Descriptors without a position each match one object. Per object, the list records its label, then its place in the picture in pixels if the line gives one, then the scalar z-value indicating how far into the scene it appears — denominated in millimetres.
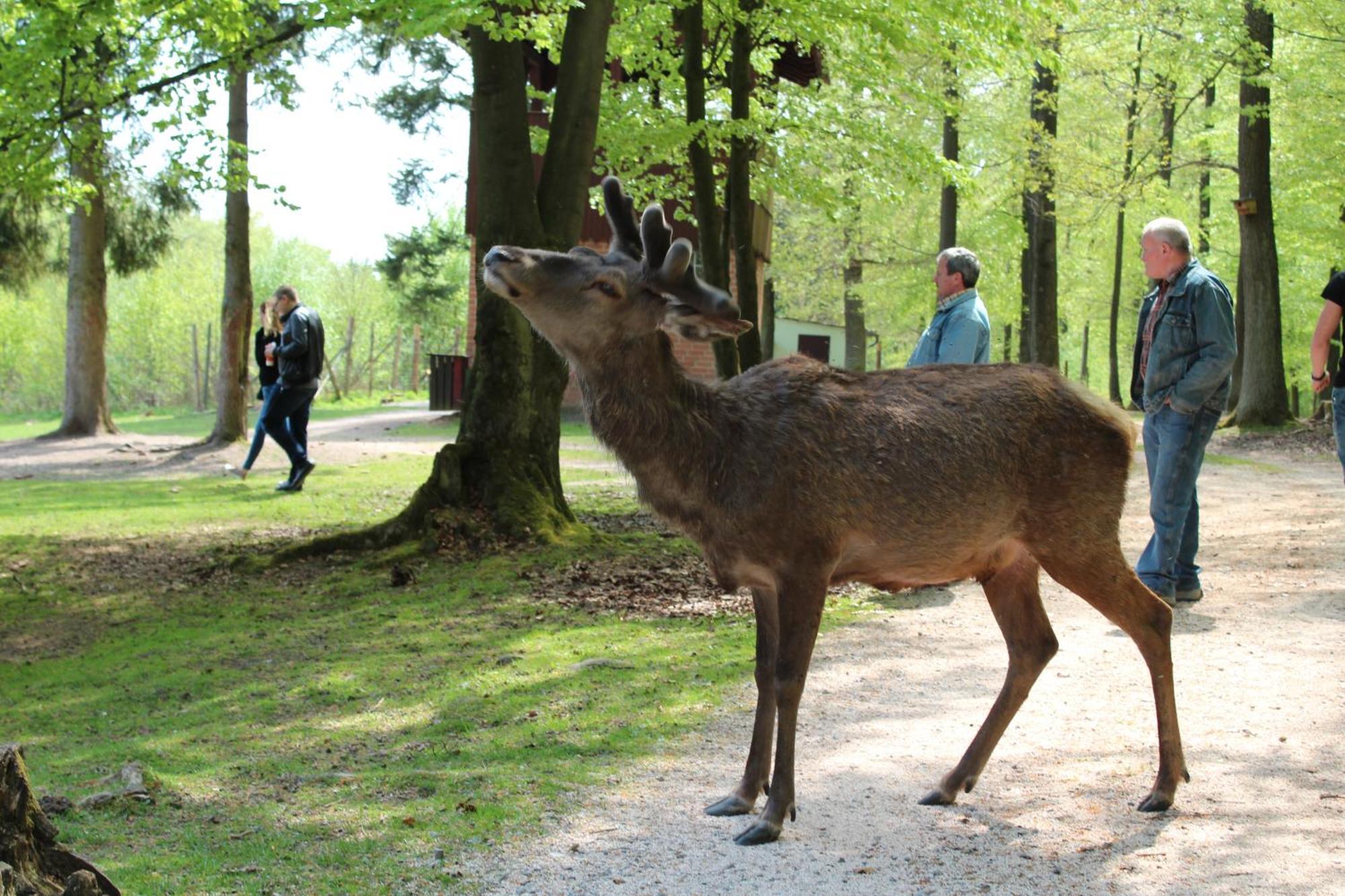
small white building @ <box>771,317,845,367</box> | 69062
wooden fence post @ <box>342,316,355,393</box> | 51469
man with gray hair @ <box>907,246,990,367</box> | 9195
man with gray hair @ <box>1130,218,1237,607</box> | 8977
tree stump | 3986
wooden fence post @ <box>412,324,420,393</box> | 56625
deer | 5520
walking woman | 18141
